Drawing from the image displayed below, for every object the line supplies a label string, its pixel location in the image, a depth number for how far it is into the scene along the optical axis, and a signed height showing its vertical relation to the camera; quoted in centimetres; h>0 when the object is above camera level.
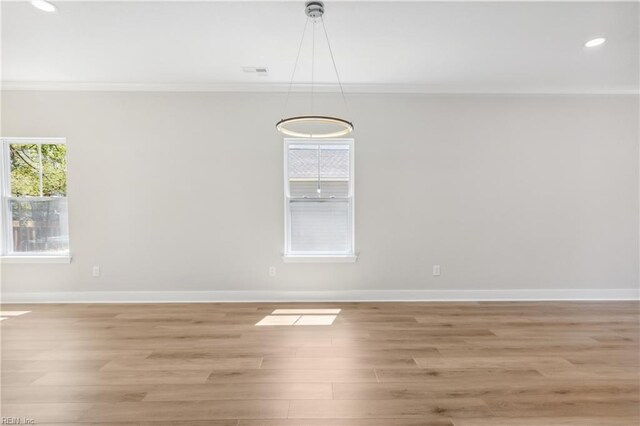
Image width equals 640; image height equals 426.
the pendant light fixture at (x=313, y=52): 219 +152
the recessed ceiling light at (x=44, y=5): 219 +160
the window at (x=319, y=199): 383 +13
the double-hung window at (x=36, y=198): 376 +18
